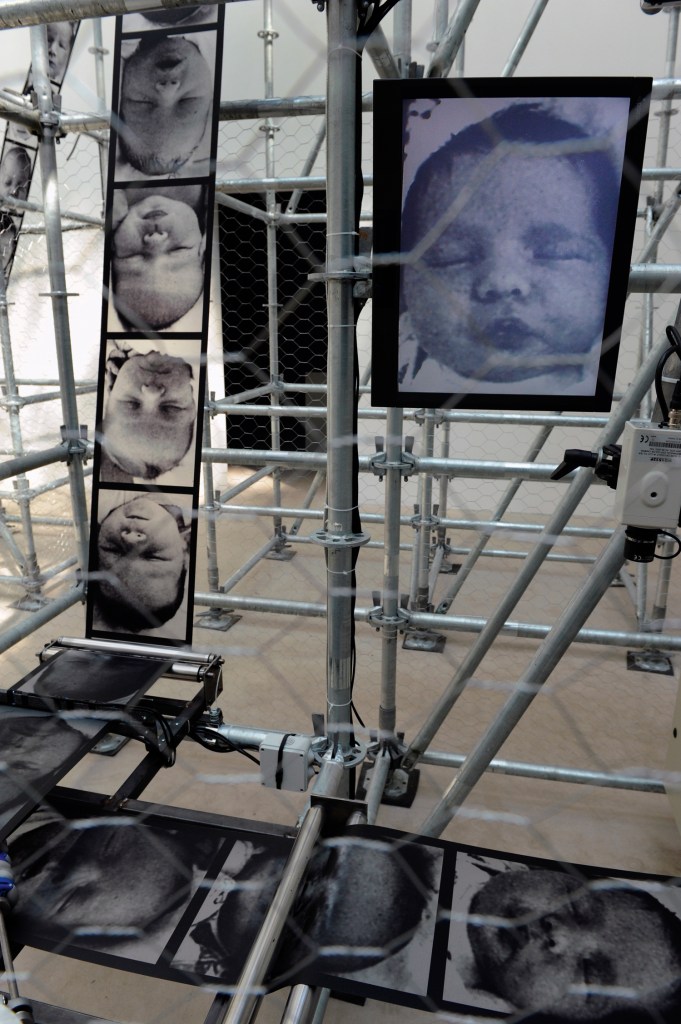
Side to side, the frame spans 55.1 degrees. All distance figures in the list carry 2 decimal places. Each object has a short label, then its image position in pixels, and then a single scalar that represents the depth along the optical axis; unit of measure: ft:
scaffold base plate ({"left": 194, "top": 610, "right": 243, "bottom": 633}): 7.71
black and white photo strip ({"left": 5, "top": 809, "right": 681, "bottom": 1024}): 2.14
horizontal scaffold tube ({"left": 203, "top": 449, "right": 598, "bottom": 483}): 4.00
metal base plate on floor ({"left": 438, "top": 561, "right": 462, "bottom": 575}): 9.40
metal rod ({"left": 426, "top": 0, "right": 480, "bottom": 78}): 3.20
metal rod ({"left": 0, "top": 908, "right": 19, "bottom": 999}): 2.28
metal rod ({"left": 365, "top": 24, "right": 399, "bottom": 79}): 2.87
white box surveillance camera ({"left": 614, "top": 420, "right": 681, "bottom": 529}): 2.38
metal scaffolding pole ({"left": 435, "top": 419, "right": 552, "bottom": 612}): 6.73
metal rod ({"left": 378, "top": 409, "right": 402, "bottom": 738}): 4.18
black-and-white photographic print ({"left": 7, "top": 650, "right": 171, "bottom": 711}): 3.30
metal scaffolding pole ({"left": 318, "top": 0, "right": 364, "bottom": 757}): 2.48
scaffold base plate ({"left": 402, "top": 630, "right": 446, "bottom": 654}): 7.17
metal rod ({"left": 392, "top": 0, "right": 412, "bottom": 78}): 3.76
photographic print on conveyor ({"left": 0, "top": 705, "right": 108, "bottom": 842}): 2.71
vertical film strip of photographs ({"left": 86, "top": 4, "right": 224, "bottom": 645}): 3.95
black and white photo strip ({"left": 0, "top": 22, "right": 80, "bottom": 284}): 7.14
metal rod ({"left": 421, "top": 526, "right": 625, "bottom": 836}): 2.68
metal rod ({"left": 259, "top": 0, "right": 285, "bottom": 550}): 7.11
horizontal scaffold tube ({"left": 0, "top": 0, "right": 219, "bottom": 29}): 2.65
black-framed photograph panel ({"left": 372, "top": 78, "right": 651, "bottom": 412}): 2.50
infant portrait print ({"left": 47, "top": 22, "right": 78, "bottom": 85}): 5.95
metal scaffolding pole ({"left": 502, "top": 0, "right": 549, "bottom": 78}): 5.53
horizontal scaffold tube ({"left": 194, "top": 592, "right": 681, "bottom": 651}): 4.42
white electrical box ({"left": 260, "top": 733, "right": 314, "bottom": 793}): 3.18
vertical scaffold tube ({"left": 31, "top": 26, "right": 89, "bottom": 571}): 4.10
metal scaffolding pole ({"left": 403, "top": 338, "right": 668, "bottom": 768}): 2.82
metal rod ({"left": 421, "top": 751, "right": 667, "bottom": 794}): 4.18
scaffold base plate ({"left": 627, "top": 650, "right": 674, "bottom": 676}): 6.61
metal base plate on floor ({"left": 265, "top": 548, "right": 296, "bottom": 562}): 9.78
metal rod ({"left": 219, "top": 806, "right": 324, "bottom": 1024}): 1.88
